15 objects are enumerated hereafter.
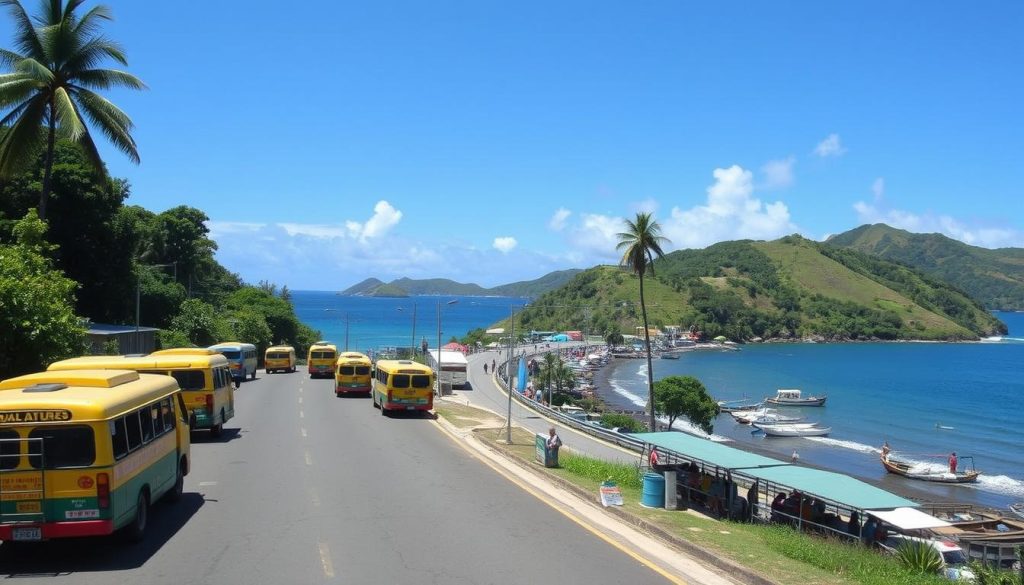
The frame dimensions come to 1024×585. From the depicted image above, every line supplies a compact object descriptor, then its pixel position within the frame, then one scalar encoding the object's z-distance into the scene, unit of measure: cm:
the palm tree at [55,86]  2773
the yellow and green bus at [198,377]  2328
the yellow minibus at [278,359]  6197
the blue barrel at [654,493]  1670
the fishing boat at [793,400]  9956
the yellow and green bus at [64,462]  1063
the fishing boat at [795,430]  7825
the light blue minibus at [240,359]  4900
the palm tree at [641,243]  5069
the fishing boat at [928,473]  5564
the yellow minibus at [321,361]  5434
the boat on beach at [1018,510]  4181
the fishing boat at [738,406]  9472
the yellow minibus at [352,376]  4144
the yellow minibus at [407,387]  3309
